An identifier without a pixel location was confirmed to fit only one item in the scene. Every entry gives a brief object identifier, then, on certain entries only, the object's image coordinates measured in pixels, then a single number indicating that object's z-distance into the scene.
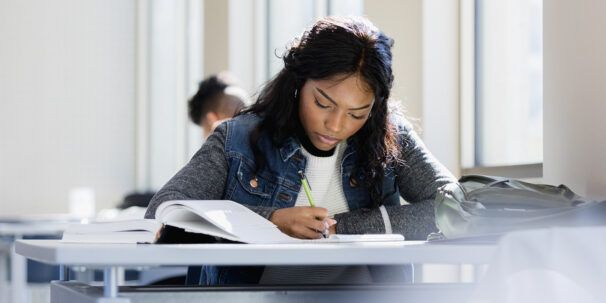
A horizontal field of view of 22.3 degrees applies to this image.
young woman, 2.65
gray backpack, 2.07
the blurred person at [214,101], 4.48
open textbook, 2.13
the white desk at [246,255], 1.83
